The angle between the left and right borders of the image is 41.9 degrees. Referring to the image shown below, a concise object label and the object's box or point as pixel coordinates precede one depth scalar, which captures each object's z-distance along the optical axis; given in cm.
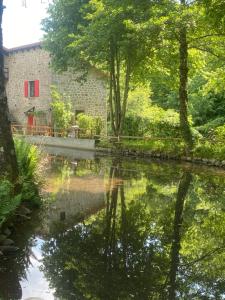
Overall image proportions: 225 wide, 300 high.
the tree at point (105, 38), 1378
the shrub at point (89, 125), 2089
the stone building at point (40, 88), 2319
